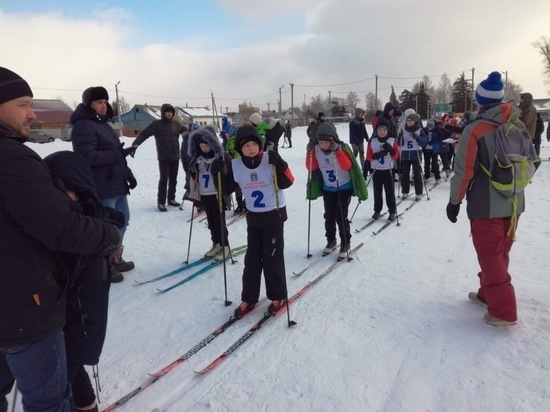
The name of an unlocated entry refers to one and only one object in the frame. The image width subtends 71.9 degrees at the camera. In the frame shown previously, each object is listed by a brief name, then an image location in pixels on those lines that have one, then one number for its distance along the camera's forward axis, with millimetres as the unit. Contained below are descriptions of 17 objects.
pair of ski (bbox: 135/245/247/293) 4555
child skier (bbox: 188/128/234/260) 4867
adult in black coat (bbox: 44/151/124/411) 1867
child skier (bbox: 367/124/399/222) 6969
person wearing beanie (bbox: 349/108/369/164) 11508
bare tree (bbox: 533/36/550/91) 37406
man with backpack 3078
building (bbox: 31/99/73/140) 54469
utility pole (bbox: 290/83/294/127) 55762
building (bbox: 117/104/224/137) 63844
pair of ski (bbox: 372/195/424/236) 6308
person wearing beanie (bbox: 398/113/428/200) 8727
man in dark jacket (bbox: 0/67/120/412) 1557
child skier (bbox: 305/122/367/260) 5020
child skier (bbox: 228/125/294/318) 3668
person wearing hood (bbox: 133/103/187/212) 7714
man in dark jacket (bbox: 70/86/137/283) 4148
